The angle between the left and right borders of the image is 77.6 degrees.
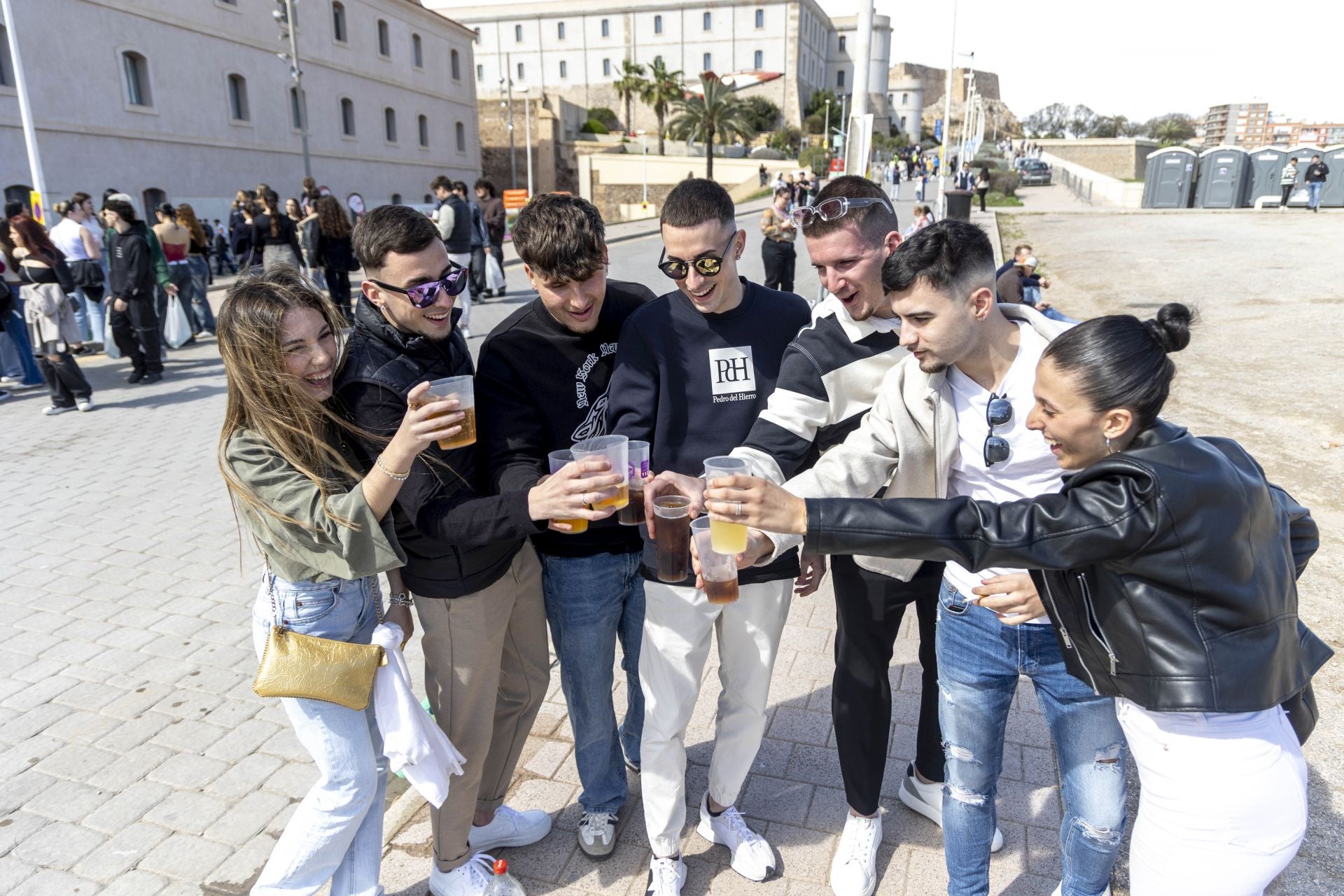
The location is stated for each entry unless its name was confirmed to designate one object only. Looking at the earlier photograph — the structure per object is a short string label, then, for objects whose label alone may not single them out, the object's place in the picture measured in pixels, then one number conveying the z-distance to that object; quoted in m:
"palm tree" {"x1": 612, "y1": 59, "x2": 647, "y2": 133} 64.88
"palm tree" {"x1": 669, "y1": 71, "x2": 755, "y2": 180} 55.53
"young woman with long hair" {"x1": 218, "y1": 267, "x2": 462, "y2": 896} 2.18
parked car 48.59
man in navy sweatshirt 2.65
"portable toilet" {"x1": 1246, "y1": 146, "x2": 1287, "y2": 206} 30.17
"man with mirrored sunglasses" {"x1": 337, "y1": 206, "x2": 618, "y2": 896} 2.32
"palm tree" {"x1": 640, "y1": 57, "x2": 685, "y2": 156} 62.28
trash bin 18.12
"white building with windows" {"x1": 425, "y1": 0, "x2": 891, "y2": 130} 77.06
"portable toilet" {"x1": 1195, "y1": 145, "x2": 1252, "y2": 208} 30.78
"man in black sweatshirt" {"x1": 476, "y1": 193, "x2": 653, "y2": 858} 2.55
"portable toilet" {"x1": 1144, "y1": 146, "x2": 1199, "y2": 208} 31.72
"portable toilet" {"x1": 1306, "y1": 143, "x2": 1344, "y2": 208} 29.73
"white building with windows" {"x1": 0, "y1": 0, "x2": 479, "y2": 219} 24.16
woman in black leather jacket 1.66
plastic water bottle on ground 2.71
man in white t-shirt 2.23
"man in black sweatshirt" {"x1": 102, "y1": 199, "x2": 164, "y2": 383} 9.09
